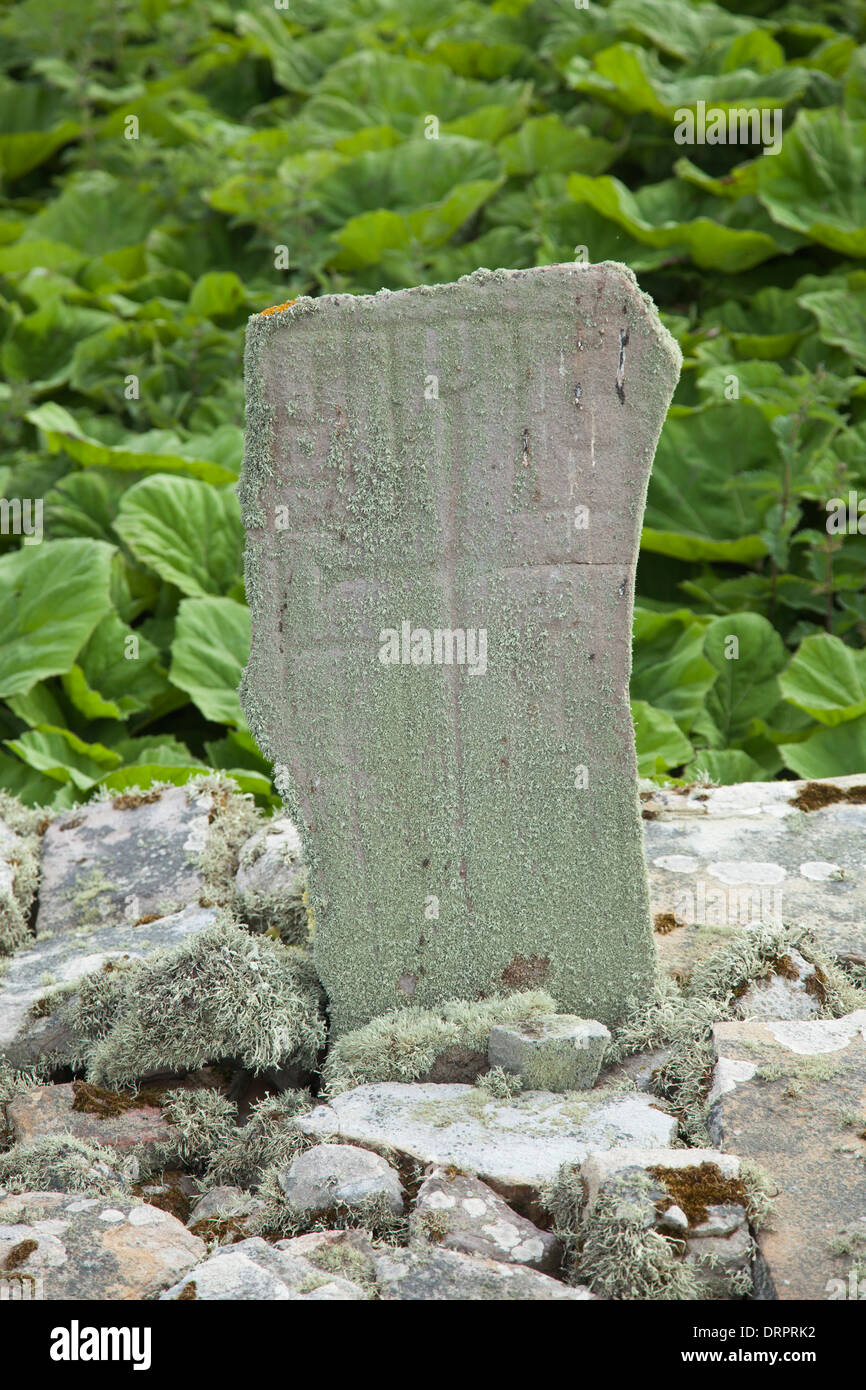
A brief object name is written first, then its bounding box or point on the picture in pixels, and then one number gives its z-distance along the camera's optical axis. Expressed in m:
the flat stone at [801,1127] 1.79
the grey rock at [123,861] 3.01
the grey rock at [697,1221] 1.80
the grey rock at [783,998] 2.41
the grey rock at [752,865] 2.70
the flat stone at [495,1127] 2.03
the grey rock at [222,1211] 2.08
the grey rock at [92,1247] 1.89
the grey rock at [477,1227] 1.88
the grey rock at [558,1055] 2.27
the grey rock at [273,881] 2.88
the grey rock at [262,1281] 1.78
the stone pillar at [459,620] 2.25
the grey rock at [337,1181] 2.01
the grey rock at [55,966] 2.54
